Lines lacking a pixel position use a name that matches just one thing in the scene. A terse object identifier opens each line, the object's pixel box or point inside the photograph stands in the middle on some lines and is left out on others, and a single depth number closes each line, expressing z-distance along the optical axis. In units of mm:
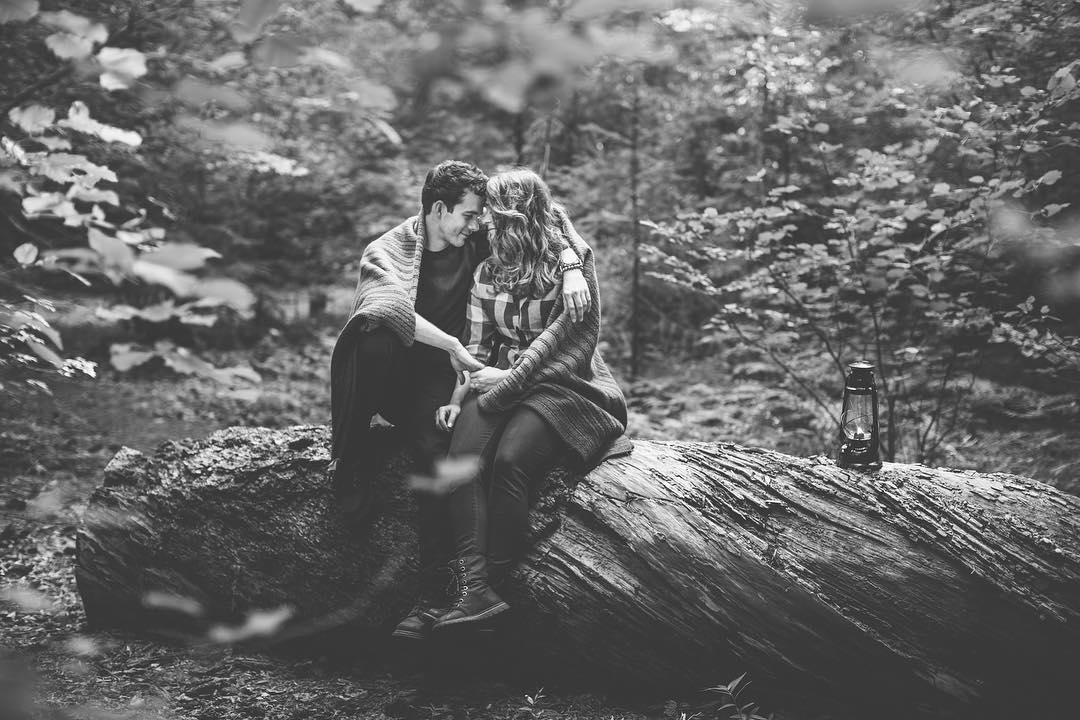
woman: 2939
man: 3135
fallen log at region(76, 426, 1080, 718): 2691
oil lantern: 3002
